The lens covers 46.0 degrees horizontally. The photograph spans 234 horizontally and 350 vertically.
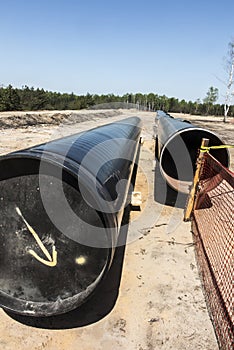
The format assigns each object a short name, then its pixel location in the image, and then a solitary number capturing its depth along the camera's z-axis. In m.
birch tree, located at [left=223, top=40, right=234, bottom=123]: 36.72
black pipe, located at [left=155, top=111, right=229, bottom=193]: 5.43
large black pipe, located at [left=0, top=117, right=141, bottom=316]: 2.37
